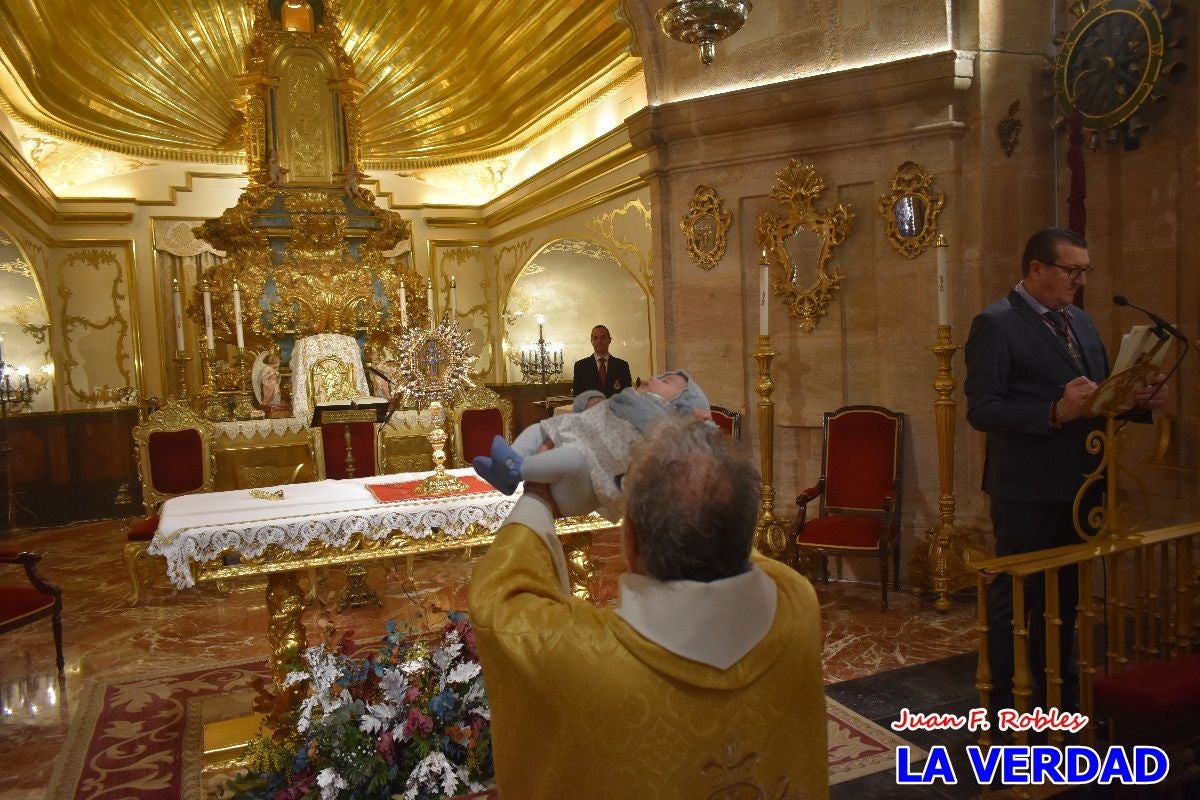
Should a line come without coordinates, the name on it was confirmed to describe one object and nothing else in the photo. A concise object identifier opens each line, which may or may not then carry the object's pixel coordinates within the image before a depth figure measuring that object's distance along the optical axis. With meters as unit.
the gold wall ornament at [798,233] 5.49
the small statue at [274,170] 10.08
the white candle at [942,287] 4.70
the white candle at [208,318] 7.51
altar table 3.21
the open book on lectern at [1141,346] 2.75
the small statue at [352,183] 10.30
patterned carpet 3.16
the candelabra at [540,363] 11.88
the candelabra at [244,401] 8.60
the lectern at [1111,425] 2.74
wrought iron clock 4.07
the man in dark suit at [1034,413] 3.04
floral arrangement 2.55
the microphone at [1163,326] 2.68
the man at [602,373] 7.29
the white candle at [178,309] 7.78
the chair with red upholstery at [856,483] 4.95
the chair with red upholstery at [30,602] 4.05
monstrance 3.82
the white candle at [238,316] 7.13
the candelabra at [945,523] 4.79
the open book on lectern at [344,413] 5.52
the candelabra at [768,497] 5.48
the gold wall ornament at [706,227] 5.90
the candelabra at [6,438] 8.20
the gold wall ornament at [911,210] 5.14
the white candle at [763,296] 5.16
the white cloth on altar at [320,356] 9.13
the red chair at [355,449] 6.59
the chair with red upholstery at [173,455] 6.53
